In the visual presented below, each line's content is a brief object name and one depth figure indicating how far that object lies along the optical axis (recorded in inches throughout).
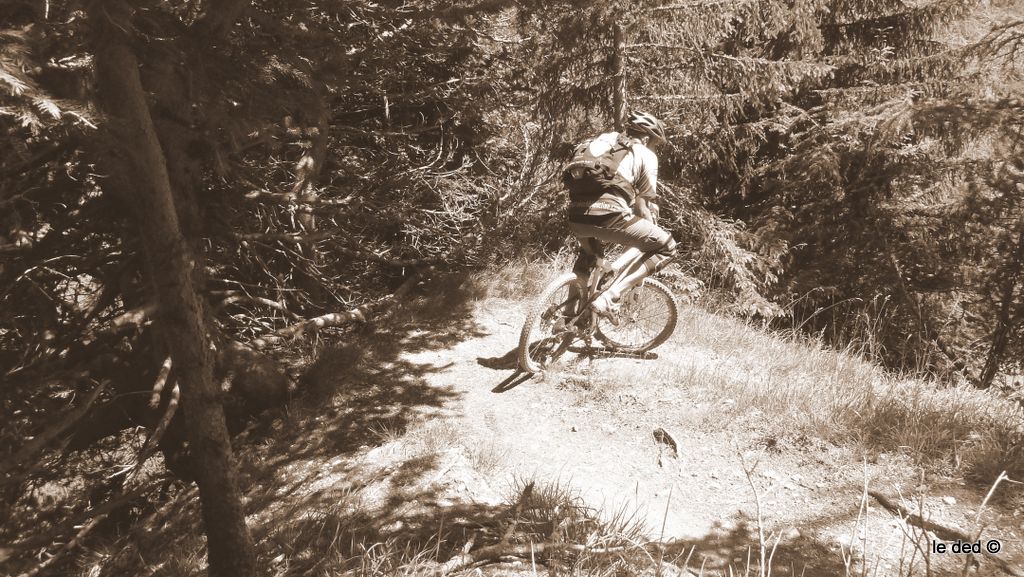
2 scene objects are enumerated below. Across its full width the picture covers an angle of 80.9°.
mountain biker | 202.5
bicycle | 222.1
